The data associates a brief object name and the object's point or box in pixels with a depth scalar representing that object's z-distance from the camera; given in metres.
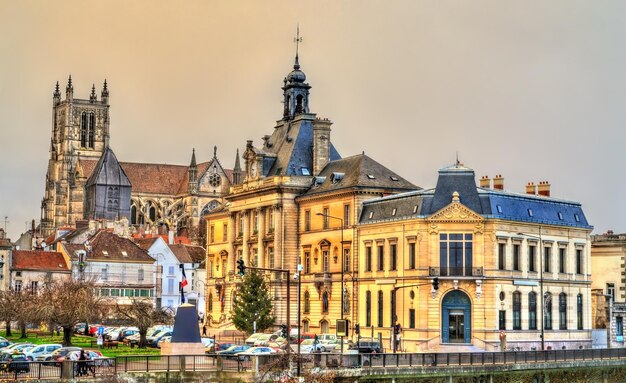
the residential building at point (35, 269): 126.75
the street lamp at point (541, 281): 84.94
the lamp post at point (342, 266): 96.54
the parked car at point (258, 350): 72.69
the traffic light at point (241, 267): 62.41
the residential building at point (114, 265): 131.75
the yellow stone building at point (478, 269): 86.94
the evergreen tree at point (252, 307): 103.50
